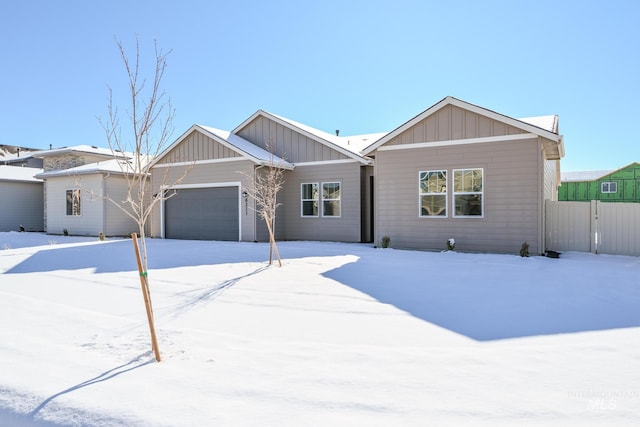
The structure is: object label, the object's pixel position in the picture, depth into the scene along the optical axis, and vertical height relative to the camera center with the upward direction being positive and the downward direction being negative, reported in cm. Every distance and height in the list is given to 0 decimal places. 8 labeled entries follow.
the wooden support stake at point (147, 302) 358 -81
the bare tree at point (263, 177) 1444 +133
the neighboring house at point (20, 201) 2186 +75
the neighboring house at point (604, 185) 3594 +224
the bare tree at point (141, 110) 405 +117
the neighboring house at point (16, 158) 2889 +450
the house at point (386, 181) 1102 +102
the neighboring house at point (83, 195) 1819 +91
